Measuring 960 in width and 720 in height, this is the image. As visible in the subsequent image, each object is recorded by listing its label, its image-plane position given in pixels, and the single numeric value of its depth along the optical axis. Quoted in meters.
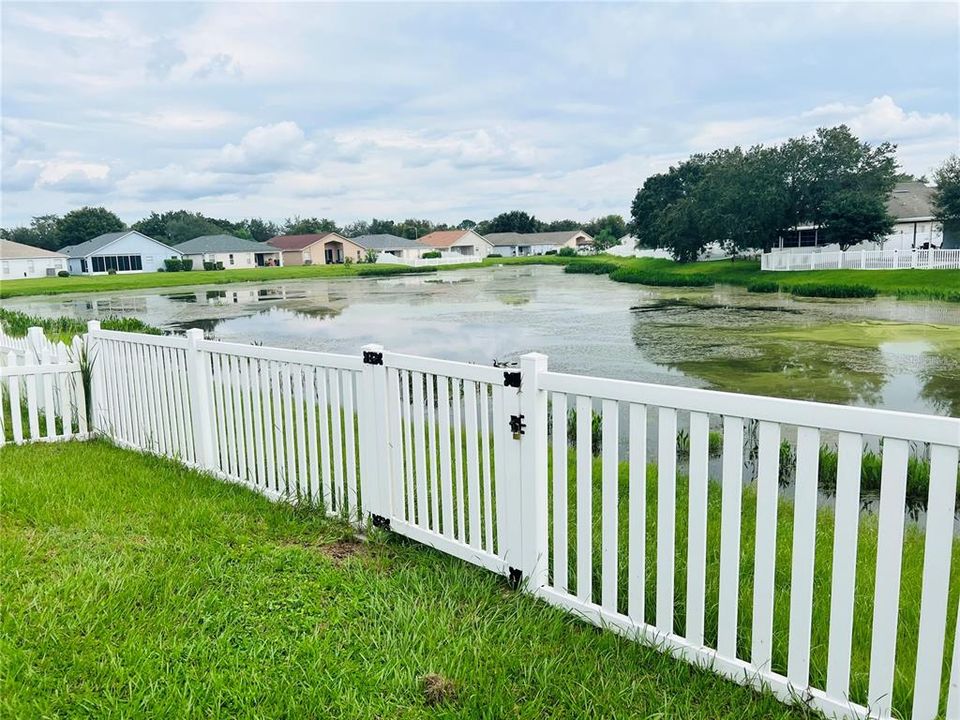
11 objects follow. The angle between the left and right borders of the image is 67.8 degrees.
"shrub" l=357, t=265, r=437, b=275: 61.19
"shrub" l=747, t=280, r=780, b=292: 30.10
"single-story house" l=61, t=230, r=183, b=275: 62.62
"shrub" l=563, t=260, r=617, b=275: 53.59
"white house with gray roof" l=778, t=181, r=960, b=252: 37.72
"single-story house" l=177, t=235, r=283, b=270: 71.25
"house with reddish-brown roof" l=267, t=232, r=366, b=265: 78.06
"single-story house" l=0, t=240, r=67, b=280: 61.97
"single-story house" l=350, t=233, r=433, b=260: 86.38
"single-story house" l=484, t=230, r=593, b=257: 100.81
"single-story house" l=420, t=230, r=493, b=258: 93.75
